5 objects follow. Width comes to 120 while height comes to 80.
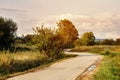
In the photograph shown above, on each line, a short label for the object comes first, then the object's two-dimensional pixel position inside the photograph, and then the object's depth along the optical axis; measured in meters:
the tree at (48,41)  32.10
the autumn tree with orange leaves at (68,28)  58.90
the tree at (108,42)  92.11
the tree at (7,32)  37.35
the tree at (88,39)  84.33
